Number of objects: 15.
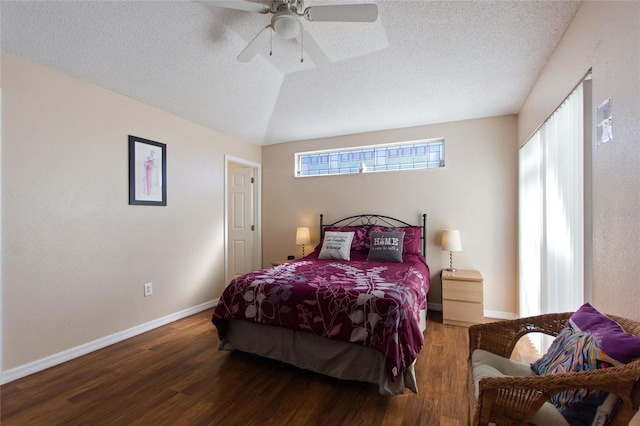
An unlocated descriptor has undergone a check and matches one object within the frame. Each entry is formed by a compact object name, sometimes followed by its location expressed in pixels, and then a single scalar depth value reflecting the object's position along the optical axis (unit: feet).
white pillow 11.24
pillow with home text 10.61
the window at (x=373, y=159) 12.48
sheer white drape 5.49
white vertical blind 7.92
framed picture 9.57
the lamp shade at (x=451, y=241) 10.81
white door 15.43
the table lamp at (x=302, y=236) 13.60
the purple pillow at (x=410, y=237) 11.30
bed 5.97
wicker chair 2.81
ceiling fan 5.34
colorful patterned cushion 2.99
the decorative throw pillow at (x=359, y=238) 11.99
